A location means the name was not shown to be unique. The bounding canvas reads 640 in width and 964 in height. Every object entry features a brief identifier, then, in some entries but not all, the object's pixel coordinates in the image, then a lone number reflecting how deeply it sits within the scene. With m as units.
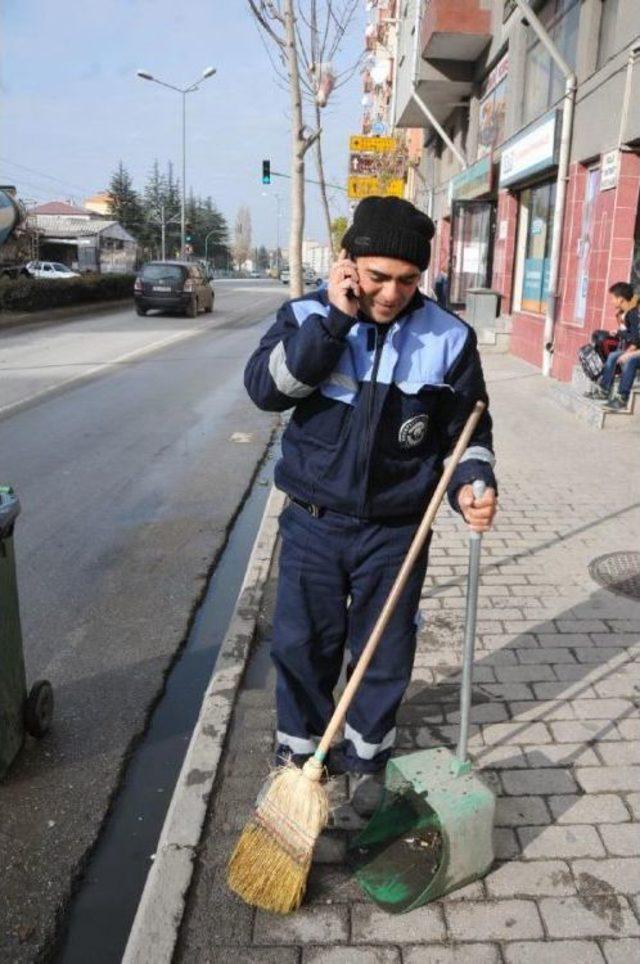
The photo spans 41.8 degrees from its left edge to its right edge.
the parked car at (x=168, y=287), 25.77
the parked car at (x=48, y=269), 45.58
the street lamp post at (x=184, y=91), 42.38
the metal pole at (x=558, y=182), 11.27
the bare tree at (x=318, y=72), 15.13
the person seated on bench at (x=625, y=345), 9.00
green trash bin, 3.02
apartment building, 10.18
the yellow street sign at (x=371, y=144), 22.55
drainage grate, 4.85
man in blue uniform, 2.41
